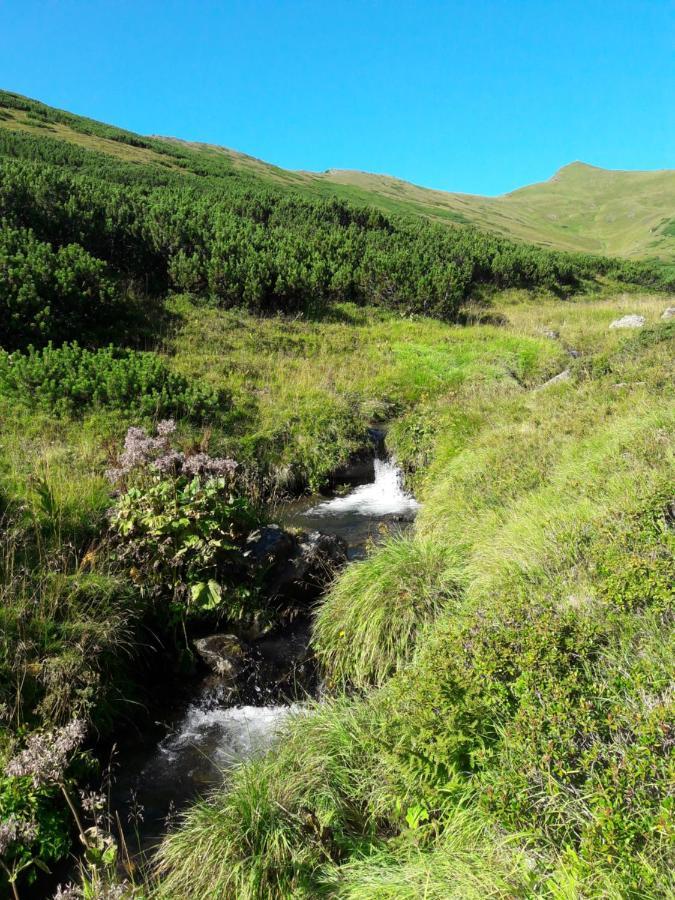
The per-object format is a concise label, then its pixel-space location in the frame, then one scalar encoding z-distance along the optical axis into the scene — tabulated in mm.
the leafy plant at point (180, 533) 6098
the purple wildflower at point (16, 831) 2901
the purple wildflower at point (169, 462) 6551
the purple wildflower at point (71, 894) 2401
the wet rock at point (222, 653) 5820
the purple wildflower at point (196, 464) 6684
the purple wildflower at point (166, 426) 6977
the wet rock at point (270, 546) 7031
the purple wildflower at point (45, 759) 3371
